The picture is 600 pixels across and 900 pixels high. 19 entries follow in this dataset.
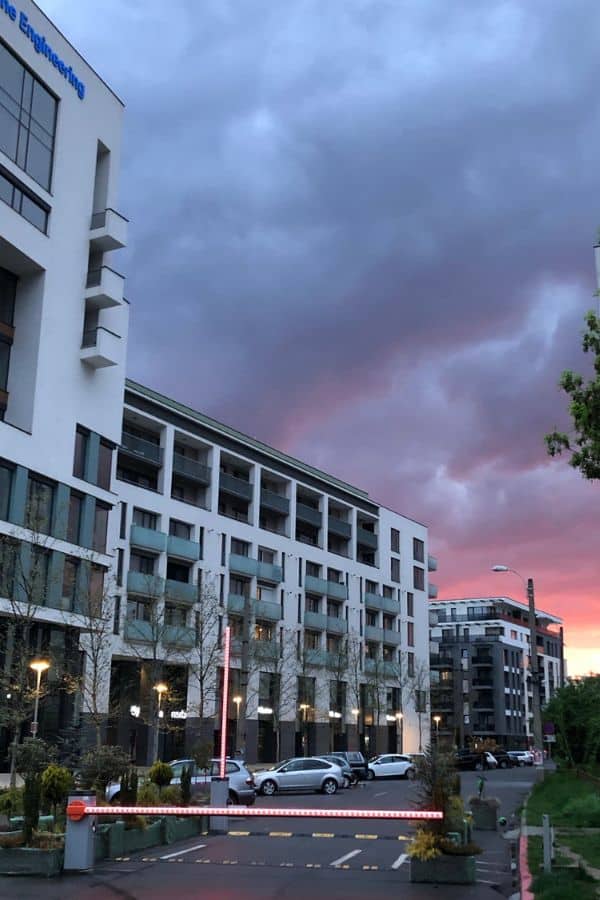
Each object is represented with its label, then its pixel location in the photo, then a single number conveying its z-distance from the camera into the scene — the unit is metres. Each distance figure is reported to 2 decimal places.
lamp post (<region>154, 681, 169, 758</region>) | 49.42
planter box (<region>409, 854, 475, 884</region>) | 15.48
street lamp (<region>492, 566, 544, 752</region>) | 37.62
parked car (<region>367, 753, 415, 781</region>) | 59.75
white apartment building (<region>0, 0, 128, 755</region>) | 41.47
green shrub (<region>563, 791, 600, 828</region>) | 23.41
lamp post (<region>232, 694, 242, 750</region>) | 65.62
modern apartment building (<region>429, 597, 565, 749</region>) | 137.62
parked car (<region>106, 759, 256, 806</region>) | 30.22
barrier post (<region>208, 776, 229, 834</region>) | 21.88
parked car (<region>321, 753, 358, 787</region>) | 47.06
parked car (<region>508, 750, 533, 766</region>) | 95.74
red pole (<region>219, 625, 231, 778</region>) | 20.37
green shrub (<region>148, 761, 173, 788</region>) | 24.08
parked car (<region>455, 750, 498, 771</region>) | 73.23
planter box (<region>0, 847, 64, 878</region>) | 16.03
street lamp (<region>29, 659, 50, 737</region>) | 33.28
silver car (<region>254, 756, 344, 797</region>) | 42.06
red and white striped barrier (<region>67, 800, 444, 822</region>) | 14.89
